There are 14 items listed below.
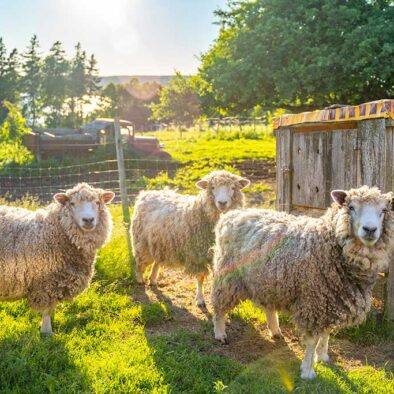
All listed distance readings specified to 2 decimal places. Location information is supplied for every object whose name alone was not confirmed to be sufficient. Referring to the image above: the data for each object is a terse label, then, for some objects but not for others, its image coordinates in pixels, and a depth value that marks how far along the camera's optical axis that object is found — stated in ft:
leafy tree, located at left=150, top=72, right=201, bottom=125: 156.76
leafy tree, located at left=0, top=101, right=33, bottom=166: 57.57
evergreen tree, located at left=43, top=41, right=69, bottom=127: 185.98
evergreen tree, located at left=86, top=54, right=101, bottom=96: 221.74
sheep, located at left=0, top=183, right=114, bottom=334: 14.25
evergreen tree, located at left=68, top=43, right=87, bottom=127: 202.49
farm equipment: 64.80
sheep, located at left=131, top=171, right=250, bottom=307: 17.99
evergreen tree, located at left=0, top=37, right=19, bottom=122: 163.63
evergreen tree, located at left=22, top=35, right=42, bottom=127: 183.83
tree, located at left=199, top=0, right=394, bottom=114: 36.86
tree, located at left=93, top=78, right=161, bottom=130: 205.67
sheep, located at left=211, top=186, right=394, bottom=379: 11.62
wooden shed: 15.08
